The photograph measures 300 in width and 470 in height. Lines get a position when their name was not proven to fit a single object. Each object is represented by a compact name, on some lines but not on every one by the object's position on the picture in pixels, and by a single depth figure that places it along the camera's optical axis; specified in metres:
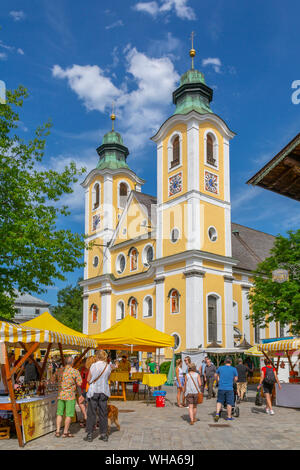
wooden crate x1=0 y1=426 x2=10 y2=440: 9.46
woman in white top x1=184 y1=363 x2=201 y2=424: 11.42
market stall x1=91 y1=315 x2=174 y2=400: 16.19
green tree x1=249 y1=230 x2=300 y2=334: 23.63
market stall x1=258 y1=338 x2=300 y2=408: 15.40
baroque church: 31.64
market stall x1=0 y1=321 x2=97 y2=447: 8.84
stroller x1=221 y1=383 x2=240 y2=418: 12.62
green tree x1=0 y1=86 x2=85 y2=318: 16.14
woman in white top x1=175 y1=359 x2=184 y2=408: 15.84
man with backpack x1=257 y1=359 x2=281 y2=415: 13.85
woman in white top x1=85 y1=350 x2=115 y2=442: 9.24
